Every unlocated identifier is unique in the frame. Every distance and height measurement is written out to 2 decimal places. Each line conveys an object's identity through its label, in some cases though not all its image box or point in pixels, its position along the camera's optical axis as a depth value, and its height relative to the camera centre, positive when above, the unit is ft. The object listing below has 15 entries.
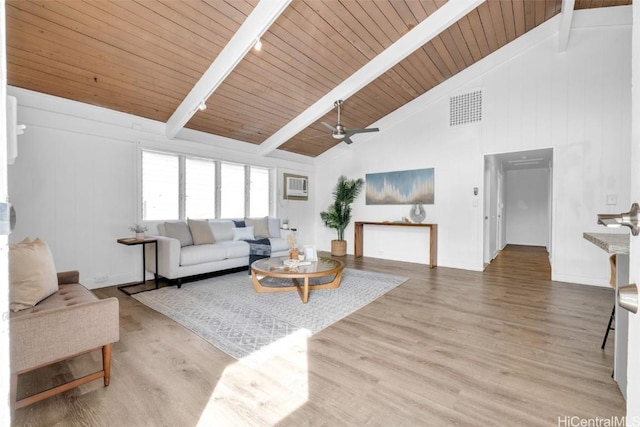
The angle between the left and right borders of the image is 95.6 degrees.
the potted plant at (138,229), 13.35 -0.83
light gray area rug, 8.36 -3.50
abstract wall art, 19.13 +1.70
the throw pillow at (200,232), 14.89 -1.09
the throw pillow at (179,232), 14.28 -1.03
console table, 17.95 -1.52
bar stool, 7.47 -1.74
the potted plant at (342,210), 22.04 +0.13
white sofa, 13.10 -1.81
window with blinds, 15.38 +1.42
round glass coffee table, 11.05 -2.38
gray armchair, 4.85 -2.26
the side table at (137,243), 12.49 -1.57
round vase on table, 19.08 -0.08
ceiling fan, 14.04 +3.95
